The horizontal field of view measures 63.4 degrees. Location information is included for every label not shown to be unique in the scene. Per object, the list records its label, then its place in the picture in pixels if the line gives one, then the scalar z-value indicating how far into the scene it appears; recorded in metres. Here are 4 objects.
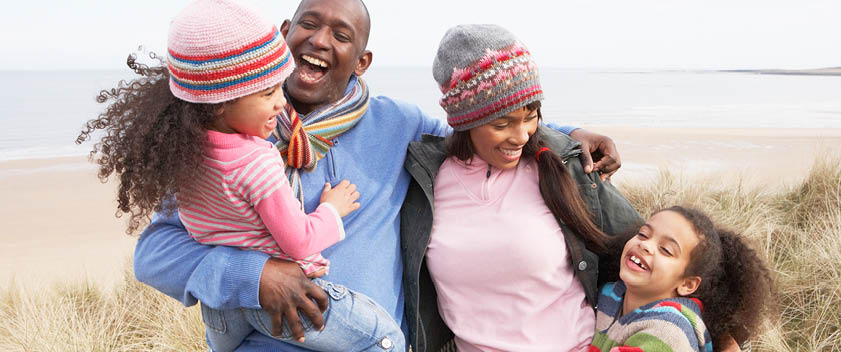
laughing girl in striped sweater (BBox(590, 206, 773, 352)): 2.31
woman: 2.38
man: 2.17
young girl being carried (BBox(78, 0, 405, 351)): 2.01
